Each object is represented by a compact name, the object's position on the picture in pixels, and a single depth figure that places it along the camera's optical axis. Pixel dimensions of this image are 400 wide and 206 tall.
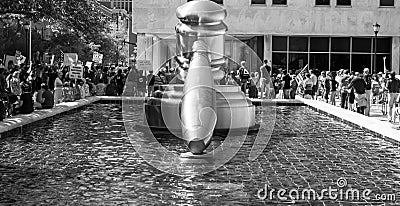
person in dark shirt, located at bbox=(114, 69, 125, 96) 32.19
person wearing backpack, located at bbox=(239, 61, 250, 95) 31.17
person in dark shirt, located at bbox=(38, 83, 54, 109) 19.03
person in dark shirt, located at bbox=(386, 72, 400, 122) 21.64
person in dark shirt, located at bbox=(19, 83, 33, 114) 17.03
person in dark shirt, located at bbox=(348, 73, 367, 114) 22.91
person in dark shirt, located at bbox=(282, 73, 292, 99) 29.93
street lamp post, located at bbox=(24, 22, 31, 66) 38.22
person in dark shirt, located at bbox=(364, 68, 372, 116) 23.38
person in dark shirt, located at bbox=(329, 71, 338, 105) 28.39
